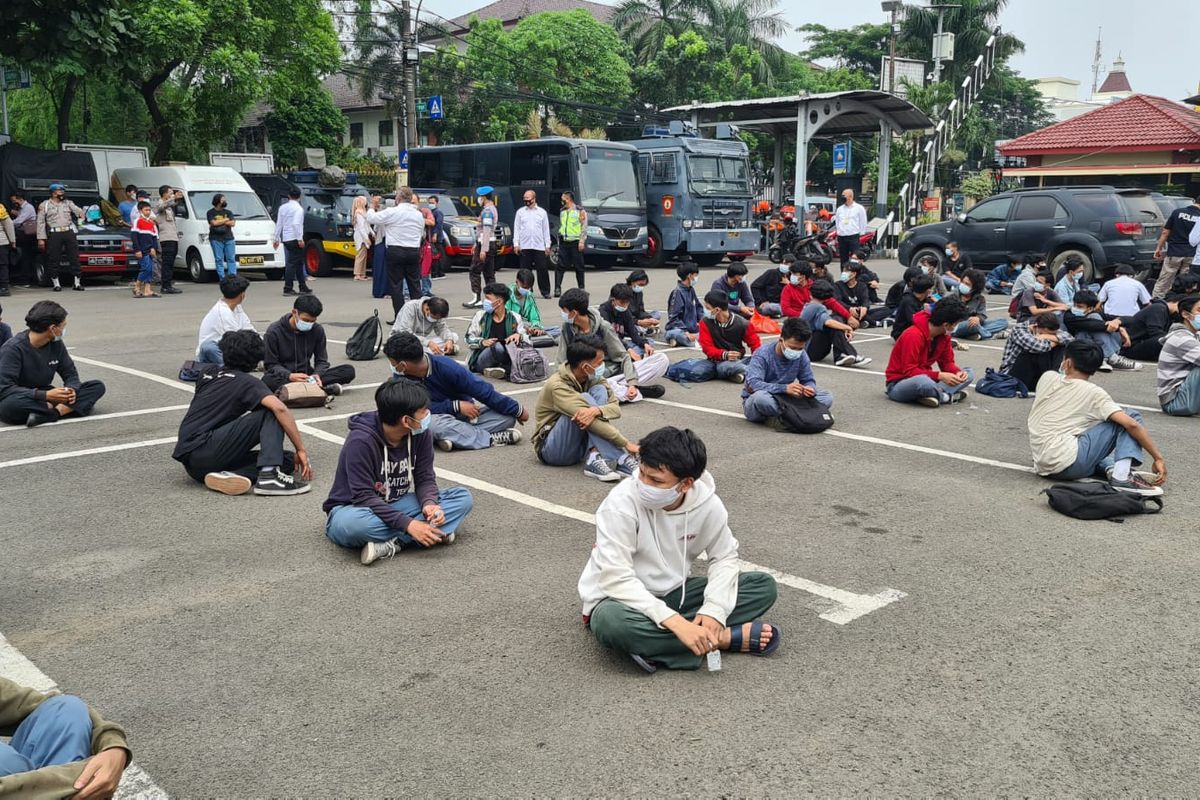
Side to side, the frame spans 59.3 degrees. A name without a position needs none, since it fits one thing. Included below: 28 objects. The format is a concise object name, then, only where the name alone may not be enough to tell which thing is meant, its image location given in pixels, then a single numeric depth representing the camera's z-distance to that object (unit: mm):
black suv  18234
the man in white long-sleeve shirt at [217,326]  9656
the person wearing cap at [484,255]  17297
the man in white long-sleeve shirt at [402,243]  14156
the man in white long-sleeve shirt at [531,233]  17547
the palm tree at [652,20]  43906
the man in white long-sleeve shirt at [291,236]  18234
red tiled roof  30016
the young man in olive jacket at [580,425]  7332
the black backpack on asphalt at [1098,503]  6402
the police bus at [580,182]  23828
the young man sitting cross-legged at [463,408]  7855
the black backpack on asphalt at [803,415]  8789
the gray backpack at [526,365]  11094
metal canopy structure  27250
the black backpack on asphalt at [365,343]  12336
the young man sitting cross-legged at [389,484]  5375
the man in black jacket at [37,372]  8344
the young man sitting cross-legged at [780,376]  8727
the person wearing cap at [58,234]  19094
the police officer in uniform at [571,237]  18406
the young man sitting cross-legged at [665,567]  4137
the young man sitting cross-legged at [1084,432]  6668
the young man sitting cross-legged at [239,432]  6680
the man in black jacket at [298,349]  9352
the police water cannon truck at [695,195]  25078
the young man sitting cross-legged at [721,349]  11047
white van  21219
